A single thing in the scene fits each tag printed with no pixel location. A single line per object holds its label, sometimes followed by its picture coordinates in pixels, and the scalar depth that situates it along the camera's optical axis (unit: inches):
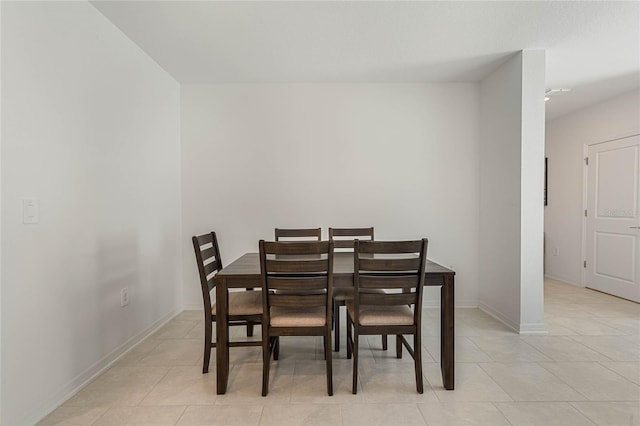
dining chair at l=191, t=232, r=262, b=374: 80.5
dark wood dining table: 74.6
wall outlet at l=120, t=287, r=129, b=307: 95.0
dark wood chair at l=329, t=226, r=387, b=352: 80.1
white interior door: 146.3
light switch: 63.1
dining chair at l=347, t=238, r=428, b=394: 70.1
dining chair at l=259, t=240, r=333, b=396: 69.1
